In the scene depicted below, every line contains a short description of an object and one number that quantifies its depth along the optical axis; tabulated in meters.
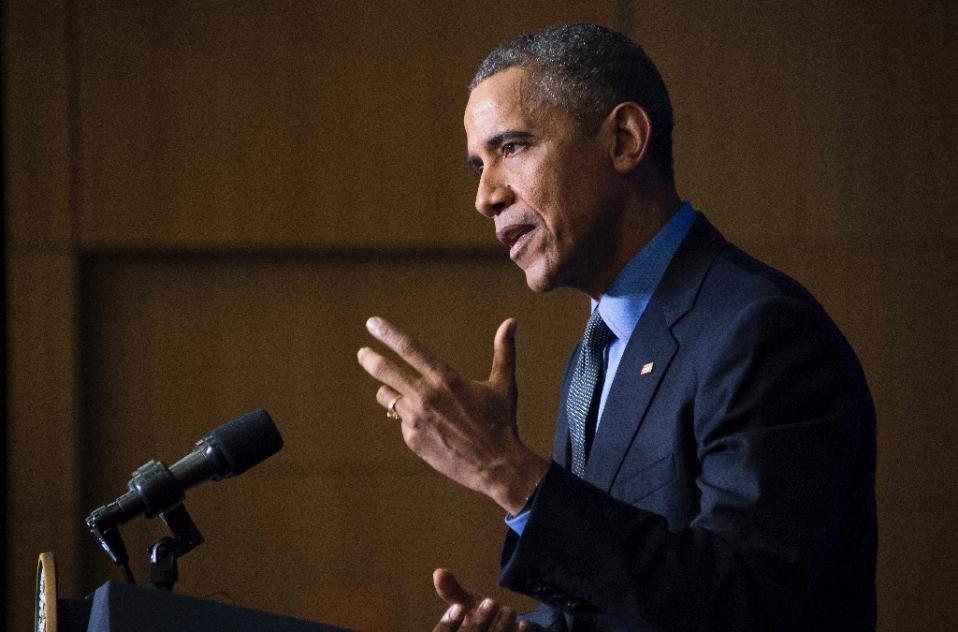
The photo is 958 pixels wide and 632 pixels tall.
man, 5.74
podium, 5.65
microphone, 5.78
